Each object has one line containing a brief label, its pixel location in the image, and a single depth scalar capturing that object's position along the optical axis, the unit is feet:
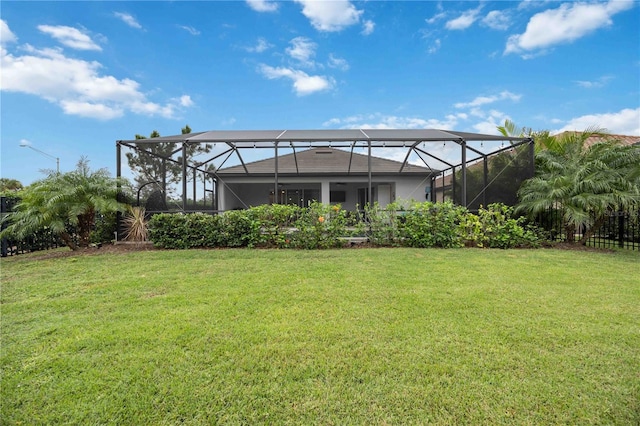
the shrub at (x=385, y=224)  23.49
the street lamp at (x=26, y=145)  40.57
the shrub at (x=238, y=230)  22.59
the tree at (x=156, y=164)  26.84
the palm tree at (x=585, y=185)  22.33
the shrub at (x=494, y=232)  23.21
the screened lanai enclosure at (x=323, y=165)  27.17
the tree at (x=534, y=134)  29.78
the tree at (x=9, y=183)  68.53
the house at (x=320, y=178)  47.42
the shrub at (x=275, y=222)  22.66
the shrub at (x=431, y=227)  22.79
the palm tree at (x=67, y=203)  20.08
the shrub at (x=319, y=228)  22.47
